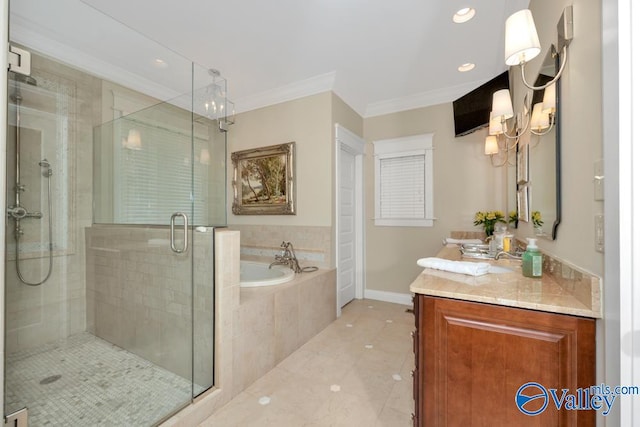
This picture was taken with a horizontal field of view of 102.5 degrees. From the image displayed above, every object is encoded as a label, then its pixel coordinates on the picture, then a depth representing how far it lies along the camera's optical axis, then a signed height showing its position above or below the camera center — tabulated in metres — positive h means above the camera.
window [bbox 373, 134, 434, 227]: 3.41 +0.43
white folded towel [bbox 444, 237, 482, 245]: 2.68 -0.31
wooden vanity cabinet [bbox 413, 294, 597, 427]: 0.89 -0.57
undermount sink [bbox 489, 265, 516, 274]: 1.48 -0.34
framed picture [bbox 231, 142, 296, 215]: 3.23 +0.44
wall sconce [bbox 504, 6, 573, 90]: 1.13 +0.79
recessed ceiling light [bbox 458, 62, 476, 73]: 2.77 +1.59
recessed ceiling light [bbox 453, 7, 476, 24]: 2.04 +1.61
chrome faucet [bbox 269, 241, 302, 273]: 2.96 -0.54
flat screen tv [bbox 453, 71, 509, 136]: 2.64 +1.20
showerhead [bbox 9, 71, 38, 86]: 1.05 +0.64
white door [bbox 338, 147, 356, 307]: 3.35 -0.23
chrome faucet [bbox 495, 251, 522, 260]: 1.81 -0.31
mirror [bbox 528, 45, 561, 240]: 1.29 +0.25
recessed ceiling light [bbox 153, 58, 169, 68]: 2.07 +1.22
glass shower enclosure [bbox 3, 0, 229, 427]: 1.37 -0.05
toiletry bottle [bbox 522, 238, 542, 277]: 1.30 -0.25
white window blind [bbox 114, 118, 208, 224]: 1.80 +0.28
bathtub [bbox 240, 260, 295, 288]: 2.52 -0.66
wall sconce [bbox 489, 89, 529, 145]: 1.79 +0.73
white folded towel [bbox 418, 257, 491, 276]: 1.33 -0.29
